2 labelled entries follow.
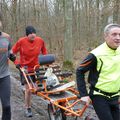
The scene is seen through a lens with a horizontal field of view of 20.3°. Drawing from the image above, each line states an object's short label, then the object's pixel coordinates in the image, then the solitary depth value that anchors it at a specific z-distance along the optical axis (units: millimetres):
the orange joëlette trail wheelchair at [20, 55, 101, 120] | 6875
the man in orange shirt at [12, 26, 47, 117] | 8070
